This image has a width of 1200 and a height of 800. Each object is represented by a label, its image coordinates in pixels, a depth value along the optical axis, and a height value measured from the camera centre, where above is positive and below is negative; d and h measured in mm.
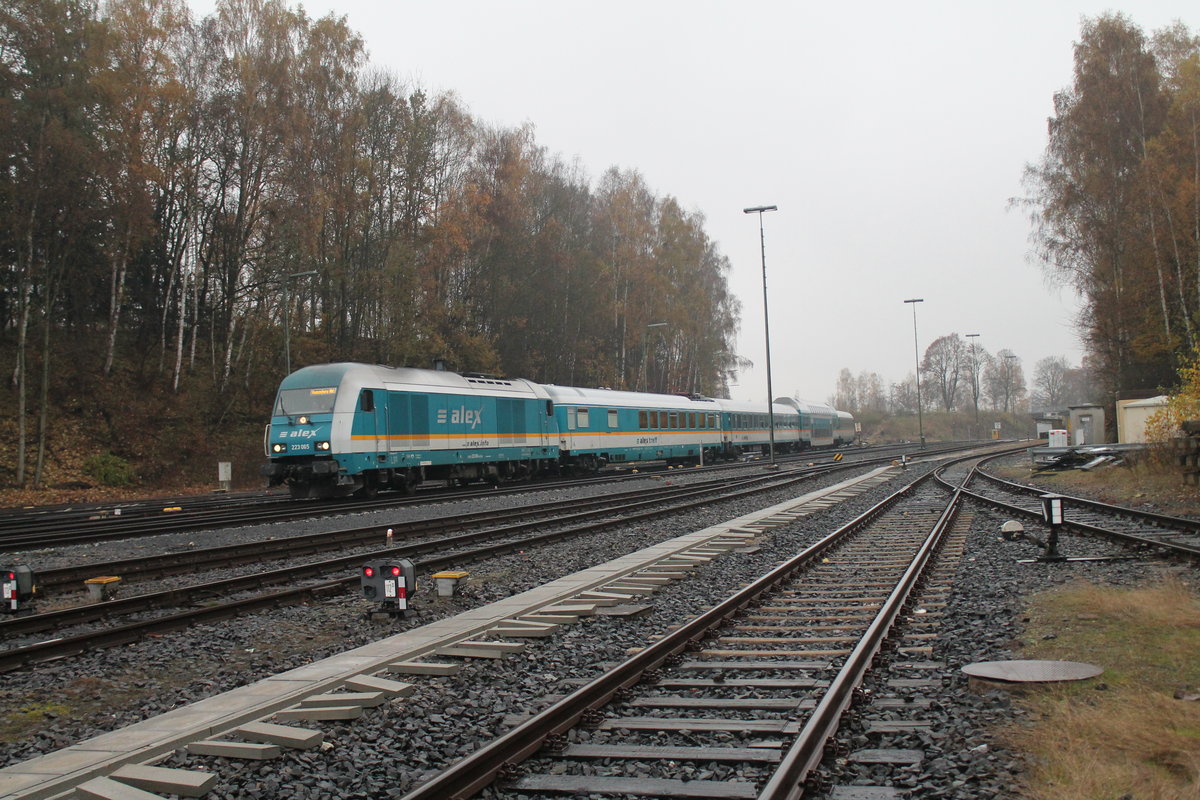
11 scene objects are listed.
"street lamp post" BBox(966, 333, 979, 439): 100181 +6643
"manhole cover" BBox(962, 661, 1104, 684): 5109 -1458
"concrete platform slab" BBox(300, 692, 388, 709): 5207 -1473
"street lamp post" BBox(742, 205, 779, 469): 32812 +6711
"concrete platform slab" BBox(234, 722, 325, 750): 4543 -1467
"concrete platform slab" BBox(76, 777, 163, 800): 3867 -1463
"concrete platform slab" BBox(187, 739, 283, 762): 4418 -1485
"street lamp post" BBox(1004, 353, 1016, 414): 109625 +5488
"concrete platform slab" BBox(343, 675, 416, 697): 5453 -1478
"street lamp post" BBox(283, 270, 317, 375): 27206 +4104
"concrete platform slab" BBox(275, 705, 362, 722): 4992 -1480
